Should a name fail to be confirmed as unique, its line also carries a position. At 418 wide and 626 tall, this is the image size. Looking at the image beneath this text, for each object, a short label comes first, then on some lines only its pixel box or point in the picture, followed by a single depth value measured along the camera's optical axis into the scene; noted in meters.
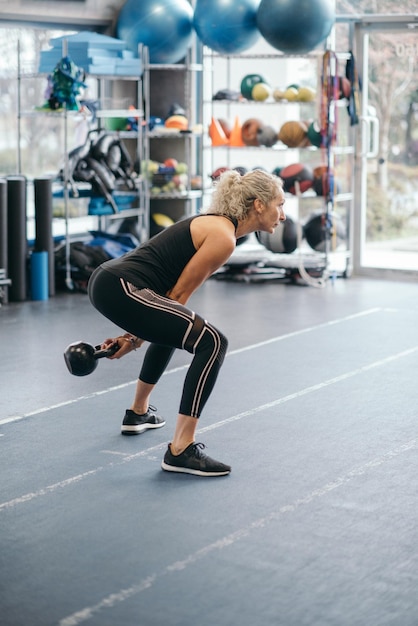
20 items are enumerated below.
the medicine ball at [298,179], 9.26
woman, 4.27
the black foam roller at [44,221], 8.66
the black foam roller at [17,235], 8.55
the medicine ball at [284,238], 9.28
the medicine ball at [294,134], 9.26
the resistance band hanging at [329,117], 9.02
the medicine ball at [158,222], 10.07
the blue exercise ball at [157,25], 9.23
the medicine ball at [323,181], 9.16
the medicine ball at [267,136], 9.41
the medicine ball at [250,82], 9.41
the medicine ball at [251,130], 9.42
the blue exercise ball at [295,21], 8.66
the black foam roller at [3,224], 8.37
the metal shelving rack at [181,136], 9.79
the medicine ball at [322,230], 9.29
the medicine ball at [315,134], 9.16
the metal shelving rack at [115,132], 8.77
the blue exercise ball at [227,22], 8.98
